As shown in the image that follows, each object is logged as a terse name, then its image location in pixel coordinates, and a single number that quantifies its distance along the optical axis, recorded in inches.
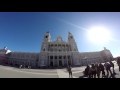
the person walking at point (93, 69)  200.1
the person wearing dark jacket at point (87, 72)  216.2
